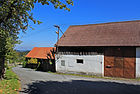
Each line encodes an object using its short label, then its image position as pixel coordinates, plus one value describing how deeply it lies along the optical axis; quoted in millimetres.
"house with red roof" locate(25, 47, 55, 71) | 21341
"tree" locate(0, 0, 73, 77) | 5451
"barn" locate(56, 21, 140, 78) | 14641
